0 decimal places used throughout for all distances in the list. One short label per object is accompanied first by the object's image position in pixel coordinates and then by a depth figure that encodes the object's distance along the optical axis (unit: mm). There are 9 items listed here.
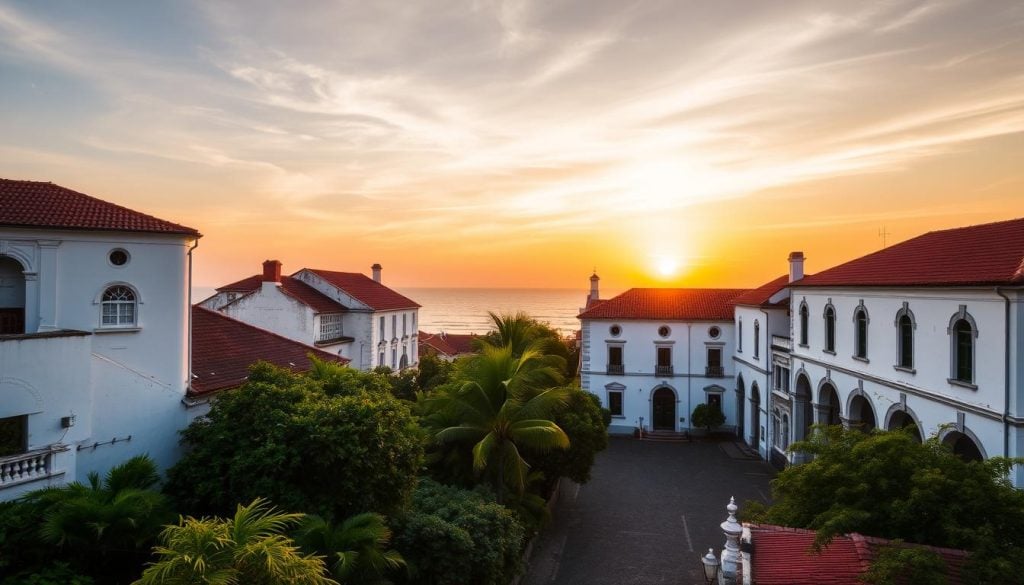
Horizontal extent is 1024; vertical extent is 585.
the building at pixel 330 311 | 35906
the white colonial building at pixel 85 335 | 12234
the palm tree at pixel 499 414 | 17891
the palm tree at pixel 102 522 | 10172
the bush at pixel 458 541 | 13336
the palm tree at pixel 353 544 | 11109
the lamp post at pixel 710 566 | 15711
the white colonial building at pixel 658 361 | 39188
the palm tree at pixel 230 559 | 7559
